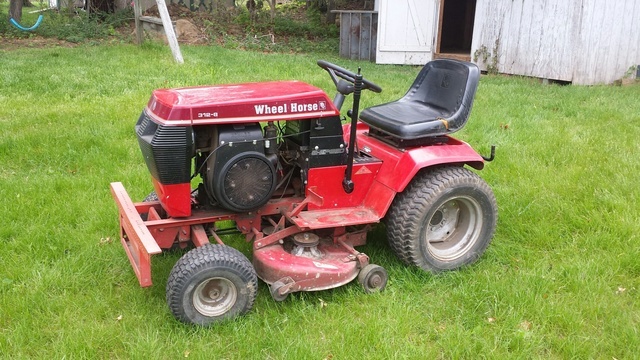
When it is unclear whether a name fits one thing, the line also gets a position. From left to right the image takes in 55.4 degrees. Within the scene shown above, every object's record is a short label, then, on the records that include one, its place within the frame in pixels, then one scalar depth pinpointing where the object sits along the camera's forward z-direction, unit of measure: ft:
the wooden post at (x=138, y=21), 39.01
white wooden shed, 33.01
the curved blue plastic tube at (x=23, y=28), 42.10
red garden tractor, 10.82
